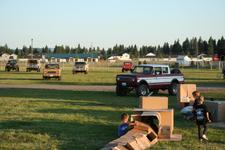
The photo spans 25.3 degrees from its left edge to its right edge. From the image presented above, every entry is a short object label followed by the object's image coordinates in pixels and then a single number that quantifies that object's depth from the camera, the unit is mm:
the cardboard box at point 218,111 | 16422
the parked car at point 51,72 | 46594
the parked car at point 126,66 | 69750
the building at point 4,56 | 173400
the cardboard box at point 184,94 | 20531
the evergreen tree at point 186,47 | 185325
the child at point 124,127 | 12523
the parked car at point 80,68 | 61906
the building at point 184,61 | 115725
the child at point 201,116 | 12992
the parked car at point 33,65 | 67438
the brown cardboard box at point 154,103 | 15305
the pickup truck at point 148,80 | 27719
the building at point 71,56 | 166875
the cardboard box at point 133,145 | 10547
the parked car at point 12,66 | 69938
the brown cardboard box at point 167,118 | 13312
